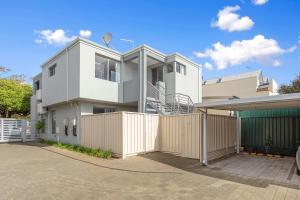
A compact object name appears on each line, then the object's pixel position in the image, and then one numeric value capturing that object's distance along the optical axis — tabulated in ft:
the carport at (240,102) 21.87
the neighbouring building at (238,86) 77.03
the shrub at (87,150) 34.96
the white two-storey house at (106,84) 45.19
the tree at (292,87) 82.05
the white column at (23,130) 61.95
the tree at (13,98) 78.79
